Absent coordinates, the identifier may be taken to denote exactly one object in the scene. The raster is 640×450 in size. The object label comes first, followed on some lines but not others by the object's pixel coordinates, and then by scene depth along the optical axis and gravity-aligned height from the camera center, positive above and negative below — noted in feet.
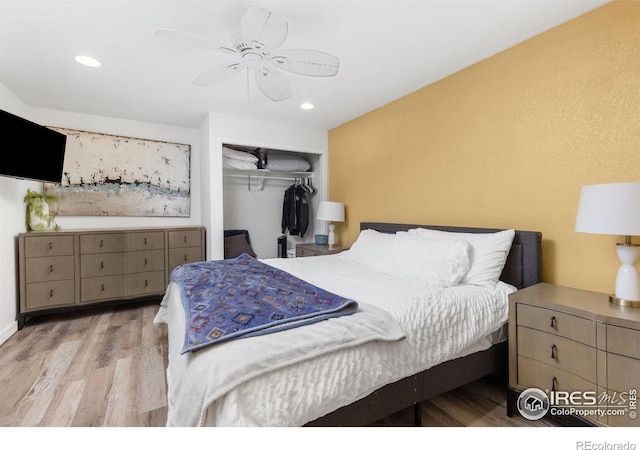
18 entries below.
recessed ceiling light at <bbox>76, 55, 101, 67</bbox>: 7.32 +4.06
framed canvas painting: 11.32 +1.77
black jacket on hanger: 14.61 +0.50
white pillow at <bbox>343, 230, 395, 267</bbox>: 8.66 -0.85
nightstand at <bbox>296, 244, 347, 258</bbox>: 11.60 -1.21
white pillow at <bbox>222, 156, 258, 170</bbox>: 13.28 +2.59
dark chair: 13.43 -1.10
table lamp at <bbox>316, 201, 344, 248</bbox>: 12.19 +0.34
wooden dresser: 9.68 -1.59
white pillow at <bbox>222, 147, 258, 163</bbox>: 13.24 +2.98
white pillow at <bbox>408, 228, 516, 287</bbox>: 6.37 -0.81
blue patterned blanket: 3.80 -1.34
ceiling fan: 4.95 +3.24
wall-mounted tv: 7.49 +1.97
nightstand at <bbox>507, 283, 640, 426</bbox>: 4.23 -2.15
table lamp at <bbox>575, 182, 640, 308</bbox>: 4.38 +0.00
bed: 3.25 -1.78
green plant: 10.07 +0.28
